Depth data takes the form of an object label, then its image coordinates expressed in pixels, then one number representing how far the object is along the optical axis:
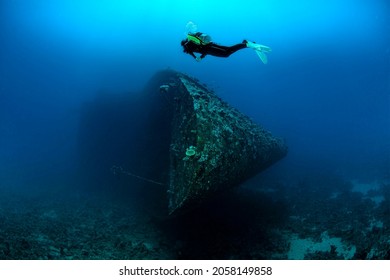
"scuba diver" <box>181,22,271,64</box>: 4.04
